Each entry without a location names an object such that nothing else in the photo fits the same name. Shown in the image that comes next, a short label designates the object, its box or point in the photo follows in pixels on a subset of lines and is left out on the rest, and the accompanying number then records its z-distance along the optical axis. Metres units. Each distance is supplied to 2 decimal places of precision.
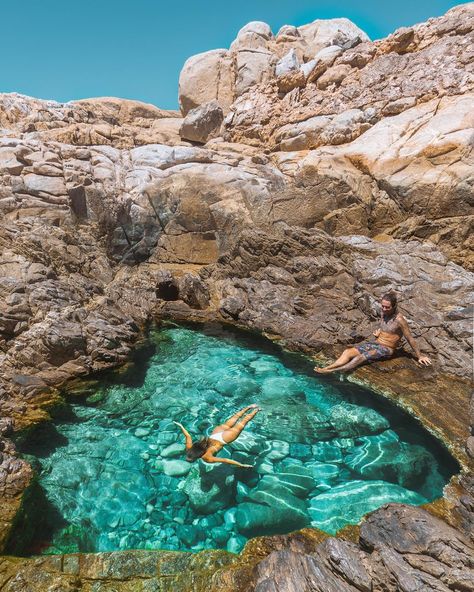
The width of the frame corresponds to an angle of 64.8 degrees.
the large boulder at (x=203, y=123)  24.00
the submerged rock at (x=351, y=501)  6.26
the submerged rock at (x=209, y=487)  6.63
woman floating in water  7.41
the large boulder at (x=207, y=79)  27.02
